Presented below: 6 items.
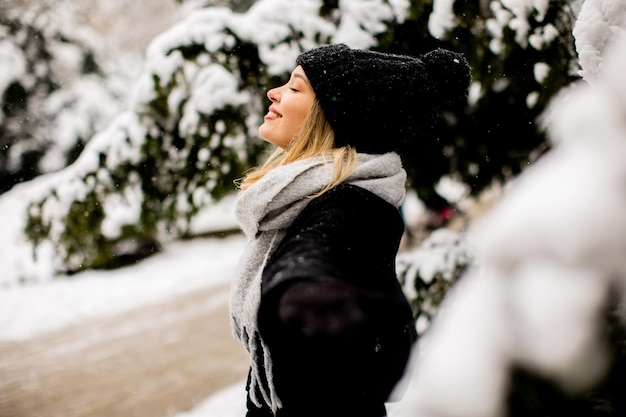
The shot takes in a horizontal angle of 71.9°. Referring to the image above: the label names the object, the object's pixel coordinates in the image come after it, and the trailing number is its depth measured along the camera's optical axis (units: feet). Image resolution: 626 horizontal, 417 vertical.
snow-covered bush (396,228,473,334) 9.32
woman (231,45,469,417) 3.73
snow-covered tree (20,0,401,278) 9.11
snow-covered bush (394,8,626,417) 1.12
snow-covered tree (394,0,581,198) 7.11
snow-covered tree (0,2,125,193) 27.96
